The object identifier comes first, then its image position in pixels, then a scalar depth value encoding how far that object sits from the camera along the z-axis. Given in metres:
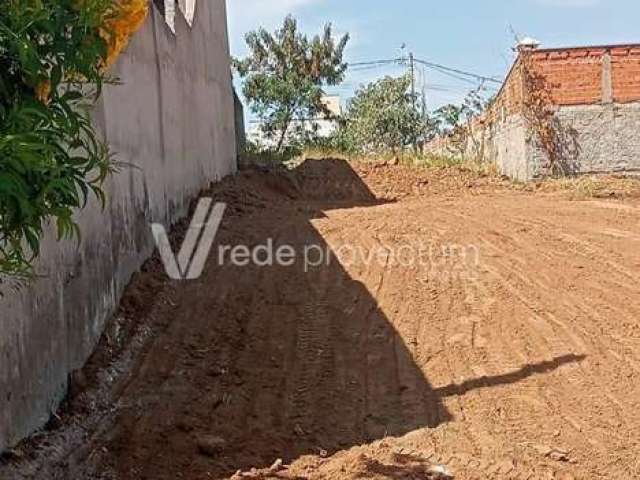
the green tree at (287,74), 28.30
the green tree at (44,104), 2.23
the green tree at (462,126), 22.06
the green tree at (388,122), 29.05
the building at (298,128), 28.97
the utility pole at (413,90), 30.20
